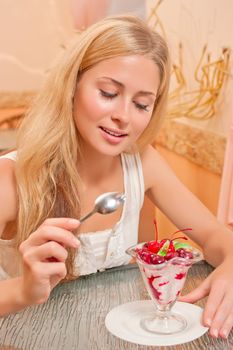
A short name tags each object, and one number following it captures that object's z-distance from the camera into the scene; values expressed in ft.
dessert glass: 3.48
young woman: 4.42
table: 3.33
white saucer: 3.37
